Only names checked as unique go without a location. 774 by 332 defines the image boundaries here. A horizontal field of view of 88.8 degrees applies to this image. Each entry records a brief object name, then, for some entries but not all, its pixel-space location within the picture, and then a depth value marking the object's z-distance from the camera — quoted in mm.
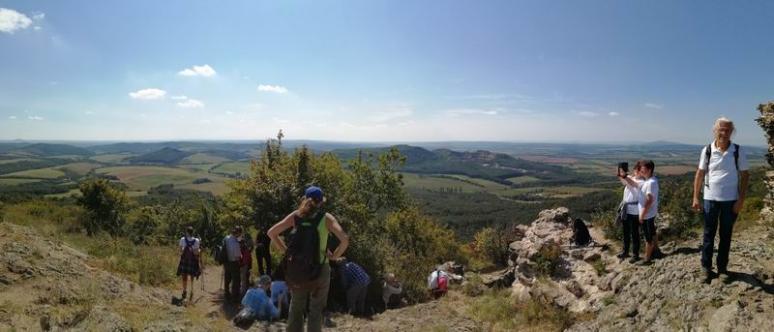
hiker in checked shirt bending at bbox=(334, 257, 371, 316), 9367
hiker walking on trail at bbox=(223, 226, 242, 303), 9625
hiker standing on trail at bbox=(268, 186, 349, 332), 5020
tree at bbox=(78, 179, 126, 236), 27906
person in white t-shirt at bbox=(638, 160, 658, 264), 7926
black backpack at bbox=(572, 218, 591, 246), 11689
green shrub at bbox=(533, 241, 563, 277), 10906
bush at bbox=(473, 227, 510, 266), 16891
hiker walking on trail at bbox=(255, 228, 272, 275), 10789
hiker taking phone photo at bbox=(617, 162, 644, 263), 8398
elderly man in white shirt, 5730
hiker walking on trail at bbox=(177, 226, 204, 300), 9844
